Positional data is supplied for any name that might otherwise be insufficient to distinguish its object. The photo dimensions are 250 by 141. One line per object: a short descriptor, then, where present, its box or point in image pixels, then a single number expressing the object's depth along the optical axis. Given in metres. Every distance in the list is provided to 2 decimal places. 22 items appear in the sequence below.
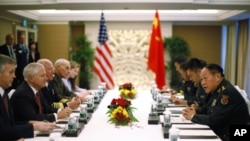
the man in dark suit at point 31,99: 3.13
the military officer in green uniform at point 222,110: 3.12
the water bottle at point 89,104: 3.88
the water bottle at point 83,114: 3.30
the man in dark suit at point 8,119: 2.59
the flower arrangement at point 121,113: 3.09
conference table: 2.67
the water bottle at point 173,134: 2.43
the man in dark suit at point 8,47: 7.23
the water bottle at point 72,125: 2.80
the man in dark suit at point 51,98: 3.93
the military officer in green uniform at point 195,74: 4.29
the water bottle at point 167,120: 3.02
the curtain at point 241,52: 9.13
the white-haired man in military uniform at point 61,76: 4.83
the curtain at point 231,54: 10.02
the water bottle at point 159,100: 4.09
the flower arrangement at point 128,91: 4.89
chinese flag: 8.26
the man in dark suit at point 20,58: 7.66
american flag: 8.65
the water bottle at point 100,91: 5.01
